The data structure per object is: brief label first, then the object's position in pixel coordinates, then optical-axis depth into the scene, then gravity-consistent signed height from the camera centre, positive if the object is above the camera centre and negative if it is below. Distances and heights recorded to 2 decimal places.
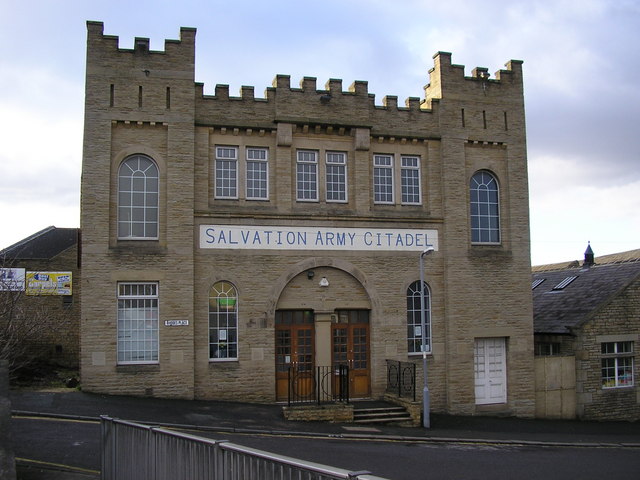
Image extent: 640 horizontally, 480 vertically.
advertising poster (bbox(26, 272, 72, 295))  29.64 +2.00
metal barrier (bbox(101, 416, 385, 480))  6.04 -1.54
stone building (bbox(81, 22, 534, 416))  18.95 +2.83
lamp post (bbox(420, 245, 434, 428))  18.80 -1.29
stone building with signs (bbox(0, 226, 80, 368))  28.38 +1.31
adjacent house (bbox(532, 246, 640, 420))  23.00 -1.19
